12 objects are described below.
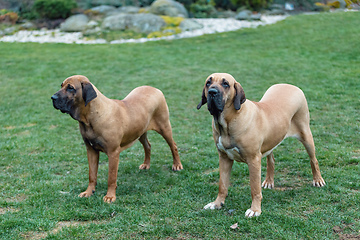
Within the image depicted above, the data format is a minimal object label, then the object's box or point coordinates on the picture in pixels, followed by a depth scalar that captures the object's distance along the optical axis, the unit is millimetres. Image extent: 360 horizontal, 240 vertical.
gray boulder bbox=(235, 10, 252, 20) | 23359
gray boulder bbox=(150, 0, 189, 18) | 22703
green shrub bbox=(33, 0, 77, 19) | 21156
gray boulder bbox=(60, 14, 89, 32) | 20516
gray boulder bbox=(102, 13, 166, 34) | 20656
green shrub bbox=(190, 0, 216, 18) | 23891
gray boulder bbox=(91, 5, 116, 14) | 22875
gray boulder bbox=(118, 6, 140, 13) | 22953
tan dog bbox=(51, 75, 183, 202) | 5277
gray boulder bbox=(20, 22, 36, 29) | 20803
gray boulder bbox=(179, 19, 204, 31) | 20875
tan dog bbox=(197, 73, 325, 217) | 4715
